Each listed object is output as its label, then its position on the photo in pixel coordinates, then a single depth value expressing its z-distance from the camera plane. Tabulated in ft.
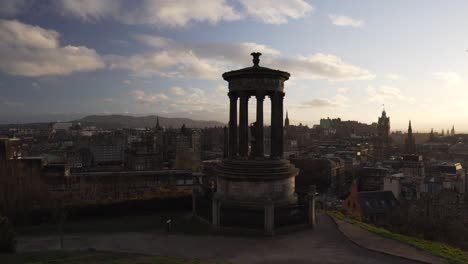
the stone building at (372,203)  138.00
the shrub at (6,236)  45.91
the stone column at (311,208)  62.08
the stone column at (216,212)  59.88
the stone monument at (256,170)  59.88
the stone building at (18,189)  70.83
